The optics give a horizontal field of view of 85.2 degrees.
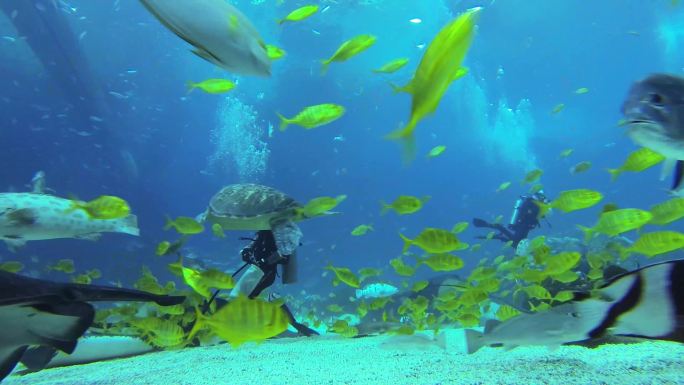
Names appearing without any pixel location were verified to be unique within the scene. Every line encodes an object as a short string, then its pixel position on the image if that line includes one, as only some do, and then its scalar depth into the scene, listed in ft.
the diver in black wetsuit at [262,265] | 16.20
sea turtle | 15.20
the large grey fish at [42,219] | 12.05
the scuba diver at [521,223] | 32.42
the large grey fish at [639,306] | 3.59
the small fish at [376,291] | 41.69
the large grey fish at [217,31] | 4.85
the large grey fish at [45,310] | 5.23
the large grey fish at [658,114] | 6.73
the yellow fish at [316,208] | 16.33
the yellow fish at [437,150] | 31.07
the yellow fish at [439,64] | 4.66
